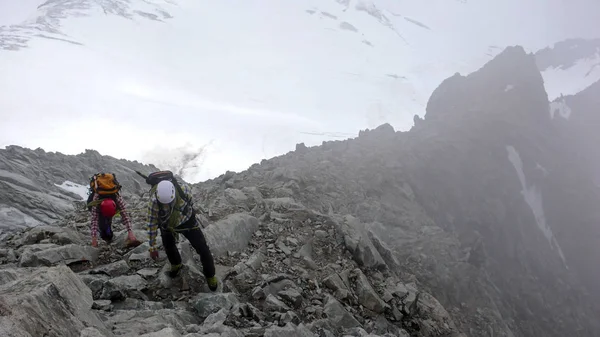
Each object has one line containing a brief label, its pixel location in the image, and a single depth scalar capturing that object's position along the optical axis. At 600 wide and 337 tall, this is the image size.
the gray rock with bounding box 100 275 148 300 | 6.39
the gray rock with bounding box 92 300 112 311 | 5.83
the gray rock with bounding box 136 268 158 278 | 7.53
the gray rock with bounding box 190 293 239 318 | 6.68
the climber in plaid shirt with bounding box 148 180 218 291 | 7.09
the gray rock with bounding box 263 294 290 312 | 7.52
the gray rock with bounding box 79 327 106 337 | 4.28
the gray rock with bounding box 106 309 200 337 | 5.25
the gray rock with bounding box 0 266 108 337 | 3.82
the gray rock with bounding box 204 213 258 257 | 9.39
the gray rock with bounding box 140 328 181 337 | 4.63
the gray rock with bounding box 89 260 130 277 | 7.40
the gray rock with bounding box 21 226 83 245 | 9.04
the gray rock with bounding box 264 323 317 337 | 6.06
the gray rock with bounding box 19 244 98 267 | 7.52
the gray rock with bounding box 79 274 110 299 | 6.27
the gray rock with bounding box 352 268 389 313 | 9.46
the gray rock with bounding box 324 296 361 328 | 8.01
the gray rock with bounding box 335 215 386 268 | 11.34
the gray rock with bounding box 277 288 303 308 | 8.01
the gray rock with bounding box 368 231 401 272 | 12.89
